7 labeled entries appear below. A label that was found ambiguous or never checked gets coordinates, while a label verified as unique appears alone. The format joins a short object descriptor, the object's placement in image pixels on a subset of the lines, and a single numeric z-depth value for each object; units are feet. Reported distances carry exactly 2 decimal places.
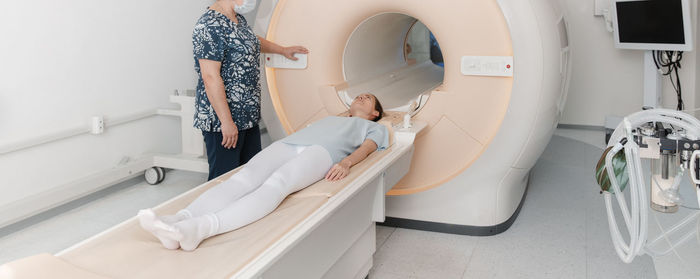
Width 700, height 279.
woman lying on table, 4.16
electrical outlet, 8.75
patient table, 3.70
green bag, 4.28
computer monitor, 10.93
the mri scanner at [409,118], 4.80
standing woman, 6.44
